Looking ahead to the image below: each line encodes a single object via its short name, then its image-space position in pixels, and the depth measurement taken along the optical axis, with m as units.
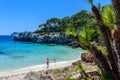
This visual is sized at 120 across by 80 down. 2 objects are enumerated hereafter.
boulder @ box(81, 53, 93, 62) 10.64
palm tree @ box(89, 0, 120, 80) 2.61
